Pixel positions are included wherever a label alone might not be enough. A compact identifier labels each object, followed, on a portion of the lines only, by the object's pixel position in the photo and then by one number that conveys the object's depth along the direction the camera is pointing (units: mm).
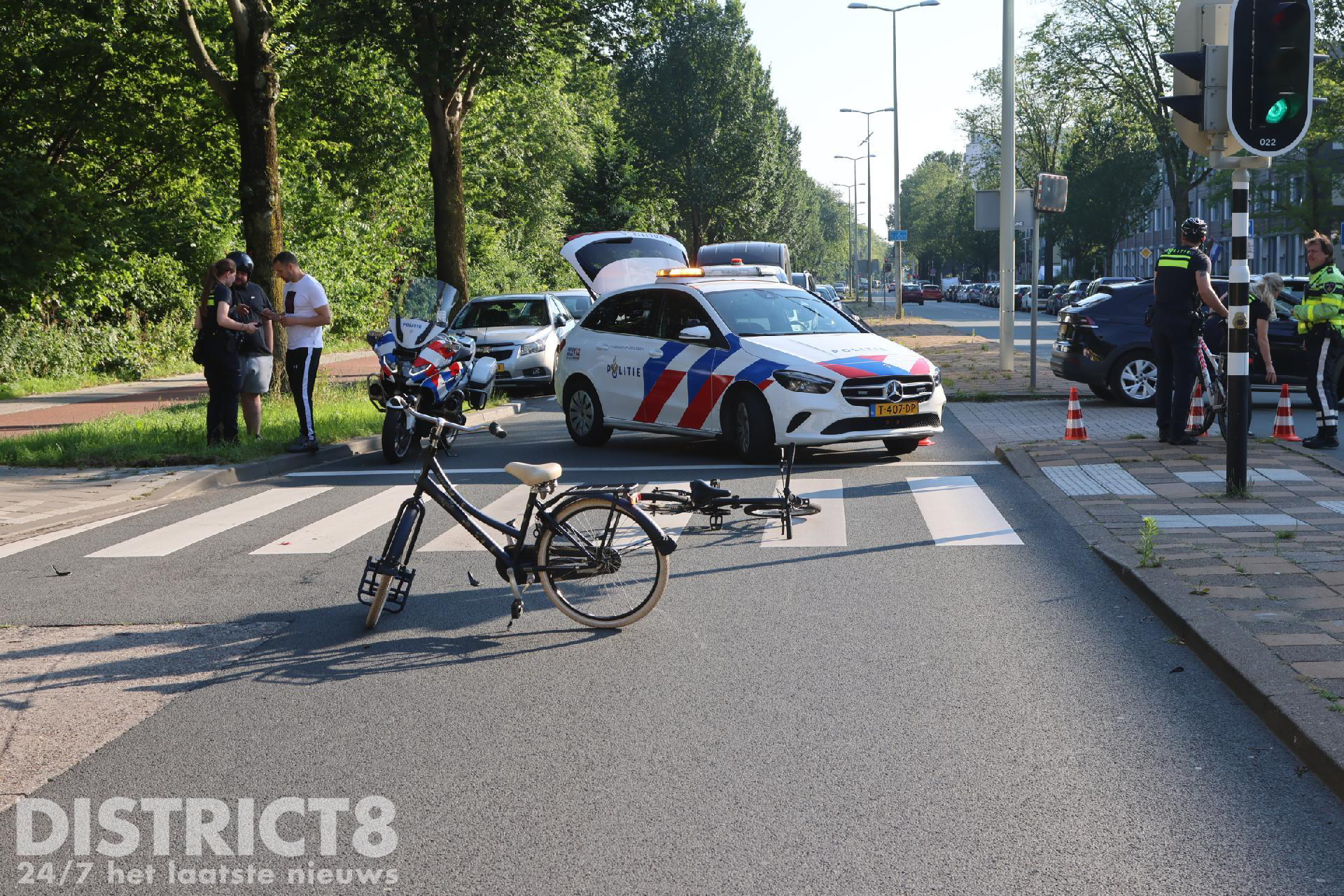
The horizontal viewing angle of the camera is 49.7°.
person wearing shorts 13609
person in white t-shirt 13719
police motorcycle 13047
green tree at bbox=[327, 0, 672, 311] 25672
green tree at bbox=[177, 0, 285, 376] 17344
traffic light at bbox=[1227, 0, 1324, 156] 8844
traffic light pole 9305
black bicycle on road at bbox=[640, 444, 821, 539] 8227
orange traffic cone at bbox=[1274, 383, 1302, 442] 13367
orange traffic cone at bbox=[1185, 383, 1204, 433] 13078
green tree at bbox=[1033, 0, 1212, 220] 60781
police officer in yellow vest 12688
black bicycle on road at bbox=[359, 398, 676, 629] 6500
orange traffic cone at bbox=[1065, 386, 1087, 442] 13547
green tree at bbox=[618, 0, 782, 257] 76375
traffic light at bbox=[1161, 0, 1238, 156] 9125
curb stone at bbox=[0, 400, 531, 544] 10219
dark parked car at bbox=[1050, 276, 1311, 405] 17109
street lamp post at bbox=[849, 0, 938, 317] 55219
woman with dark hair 13305
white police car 12312
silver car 22219
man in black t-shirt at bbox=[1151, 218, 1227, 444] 12125
